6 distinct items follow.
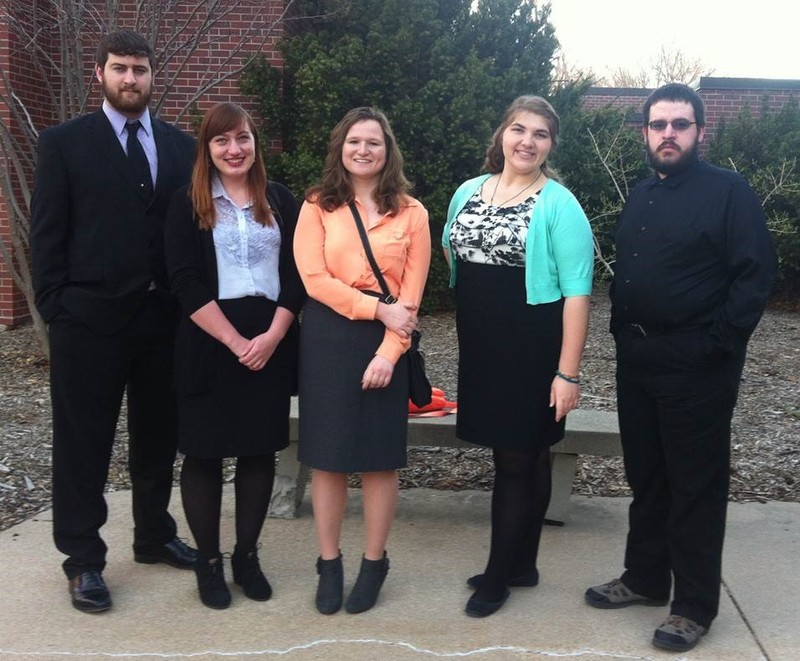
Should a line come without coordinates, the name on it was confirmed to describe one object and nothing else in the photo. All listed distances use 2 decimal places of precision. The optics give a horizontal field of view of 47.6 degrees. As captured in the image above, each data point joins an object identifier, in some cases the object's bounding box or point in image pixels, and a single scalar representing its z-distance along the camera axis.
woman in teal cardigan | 3.35
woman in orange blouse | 3.38
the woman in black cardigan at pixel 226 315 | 3.42
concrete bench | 4.41
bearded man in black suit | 3.47
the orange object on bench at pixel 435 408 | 4.60
